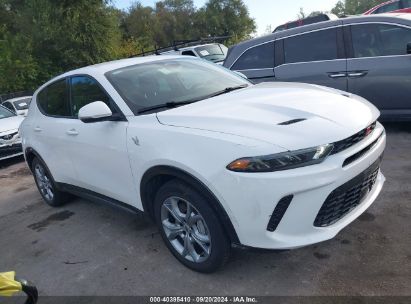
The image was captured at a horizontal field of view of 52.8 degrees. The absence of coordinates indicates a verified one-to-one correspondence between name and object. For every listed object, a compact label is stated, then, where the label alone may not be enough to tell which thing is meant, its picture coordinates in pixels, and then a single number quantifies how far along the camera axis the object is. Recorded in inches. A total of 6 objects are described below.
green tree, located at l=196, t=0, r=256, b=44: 1833.2
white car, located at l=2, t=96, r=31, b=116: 536.5
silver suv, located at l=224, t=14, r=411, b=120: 219.3
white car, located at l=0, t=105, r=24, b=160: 339.0
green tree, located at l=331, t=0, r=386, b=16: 2947.8
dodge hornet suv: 101.4
